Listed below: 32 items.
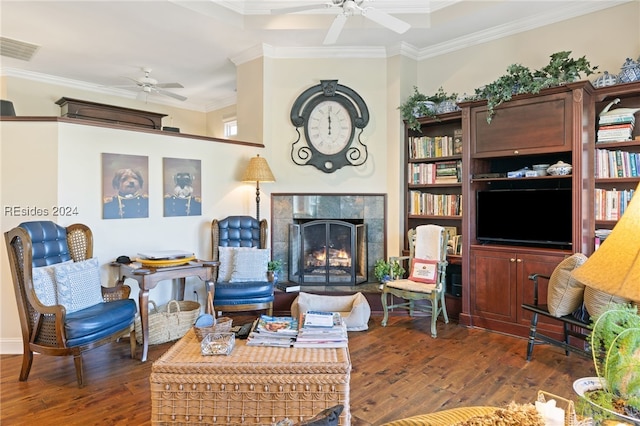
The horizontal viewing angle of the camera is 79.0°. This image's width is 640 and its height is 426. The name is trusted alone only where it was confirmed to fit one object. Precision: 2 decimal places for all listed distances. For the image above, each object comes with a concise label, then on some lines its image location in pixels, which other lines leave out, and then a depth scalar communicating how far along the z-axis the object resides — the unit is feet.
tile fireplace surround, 15.84
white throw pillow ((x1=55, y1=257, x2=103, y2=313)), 9.39
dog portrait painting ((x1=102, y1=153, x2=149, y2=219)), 11.94
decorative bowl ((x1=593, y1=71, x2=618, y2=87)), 11.02
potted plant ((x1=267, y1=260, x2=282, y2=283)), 13.70
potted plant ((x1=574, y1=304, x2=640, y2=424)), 3.20
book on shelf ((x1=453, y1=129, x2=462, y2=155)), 14.25
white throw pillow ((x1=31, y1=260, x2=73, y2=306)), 9.18
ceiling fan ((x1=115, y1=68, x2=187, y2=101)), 18.07
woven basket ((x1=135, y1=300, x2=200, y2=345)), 11.32
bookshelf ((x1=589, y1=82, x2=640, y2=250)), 11.04
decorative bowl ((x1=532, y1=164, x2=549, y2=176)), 12.12
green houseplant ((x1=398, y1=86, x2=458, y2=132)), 14.61
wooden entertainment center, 11.20
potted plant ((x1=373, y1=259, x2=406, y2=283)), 14.60
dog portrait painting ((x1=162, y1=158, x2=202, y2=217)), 13.35
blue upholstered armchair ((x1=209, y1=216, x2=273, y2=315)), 12.53
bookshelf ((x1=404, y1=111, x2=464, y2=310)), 14.30
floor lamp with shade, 14.39
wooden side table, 10.49
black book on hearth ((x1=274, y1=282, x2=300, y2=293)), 14.57
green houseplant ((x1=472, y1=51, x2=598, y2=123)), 11.13
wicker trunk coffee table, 6.26
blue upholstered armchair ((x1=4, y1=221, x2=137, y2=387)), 8.89
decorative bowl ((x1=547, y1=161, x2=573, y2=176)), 11.49
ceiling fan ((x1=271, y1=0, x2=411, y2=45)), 10.43
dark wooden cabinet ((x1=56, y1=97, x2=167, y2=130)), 18.24
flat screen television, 11.64
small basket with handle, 7.24
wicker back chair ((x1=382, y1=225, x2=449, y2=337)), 12.66
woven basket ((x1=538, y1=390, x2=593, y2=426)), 3.24
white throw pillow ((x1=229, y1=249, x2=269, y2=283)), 13.33
